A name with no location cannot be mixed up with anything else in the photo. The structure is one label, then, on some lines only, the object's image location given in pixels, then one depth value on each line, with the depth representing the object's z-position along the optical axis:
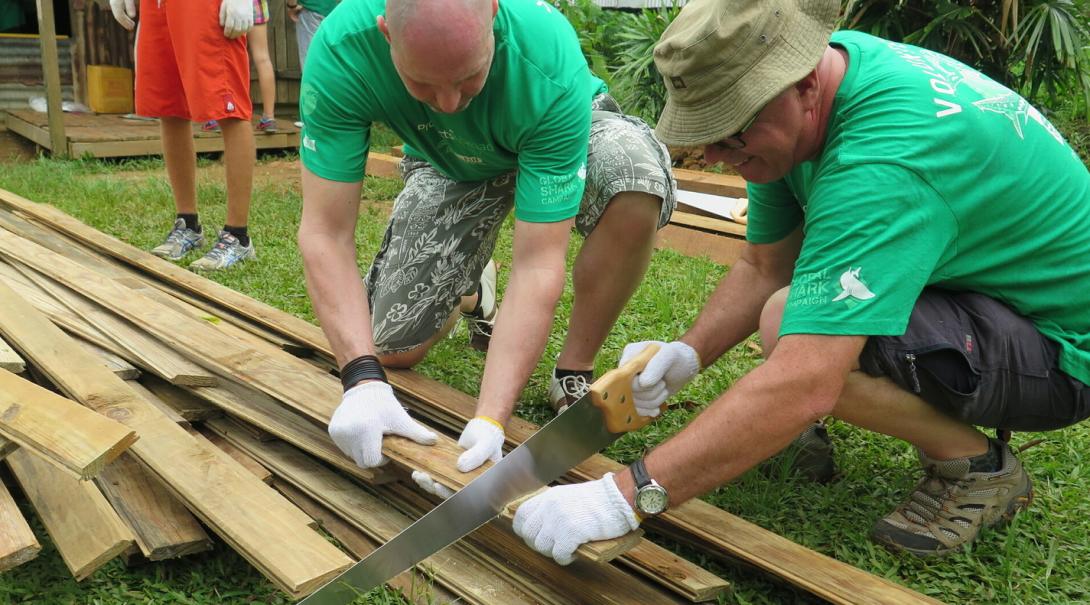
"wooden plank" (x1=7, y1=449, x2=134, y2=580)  2.22
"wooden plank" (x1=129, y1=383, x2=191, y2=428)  2.96
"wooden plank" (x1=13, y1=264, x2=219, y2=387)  3.09
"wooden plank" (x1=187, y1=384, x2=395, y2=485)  2.72
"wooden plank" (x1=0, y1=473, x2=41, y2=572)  2.15
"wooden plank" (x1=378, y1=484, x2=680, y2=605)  2.26
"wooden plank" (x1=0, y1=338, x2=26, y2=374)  2.97
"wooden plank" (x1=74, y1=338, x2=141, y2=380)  3.19
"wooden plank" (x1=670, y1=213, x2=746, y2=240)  5.77
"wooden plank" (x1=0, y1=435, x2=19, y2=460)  2.39
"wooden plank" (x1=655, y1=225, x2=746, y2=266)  5.63
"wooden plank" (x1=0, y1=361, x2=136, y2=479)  2.16
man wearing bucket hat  2.04
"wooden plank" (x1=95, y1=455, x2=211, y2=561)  2.34
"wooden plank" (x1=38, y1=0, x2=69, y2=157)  8.20
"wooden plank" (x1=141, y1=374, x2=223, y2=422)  3.04
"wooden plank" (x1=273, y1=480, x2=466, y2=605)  2.33
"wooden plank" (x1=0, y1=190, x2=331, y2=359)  3.79
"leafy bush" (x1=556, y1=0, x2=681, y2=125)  8.44
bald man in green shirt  2.54
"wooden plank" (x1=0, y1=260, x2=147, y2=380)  3.24
